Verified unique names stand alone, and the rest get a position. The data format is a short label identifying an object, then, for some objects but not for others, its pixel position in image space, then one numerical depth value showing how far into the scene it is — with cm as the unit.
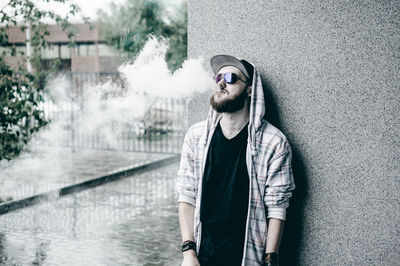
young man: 292
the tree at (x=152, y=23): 1758
